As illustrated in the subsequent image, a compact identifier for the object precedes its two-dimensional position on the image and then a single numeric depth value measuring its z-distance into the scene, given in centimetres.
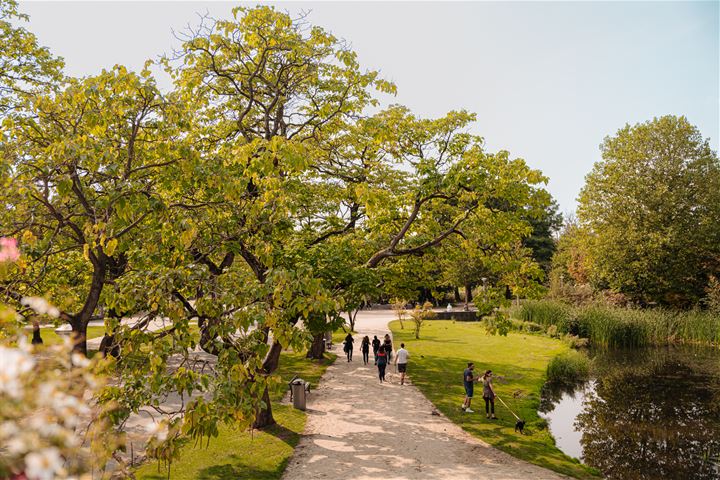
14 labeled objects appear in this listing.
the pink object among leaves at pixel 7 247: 399
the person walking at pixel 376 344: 2602
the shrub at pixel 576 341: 3338
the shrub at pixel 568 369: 2462
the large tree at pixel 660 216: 3988
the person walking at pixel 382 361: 2169
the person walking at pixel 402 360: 2127
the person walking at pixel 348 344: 2677
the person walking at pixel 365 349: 2616
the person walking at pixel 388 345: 2402
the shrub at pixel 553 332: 3666
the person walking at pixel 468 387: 1741
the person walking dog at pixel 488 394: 1684
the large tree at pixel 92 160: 743
